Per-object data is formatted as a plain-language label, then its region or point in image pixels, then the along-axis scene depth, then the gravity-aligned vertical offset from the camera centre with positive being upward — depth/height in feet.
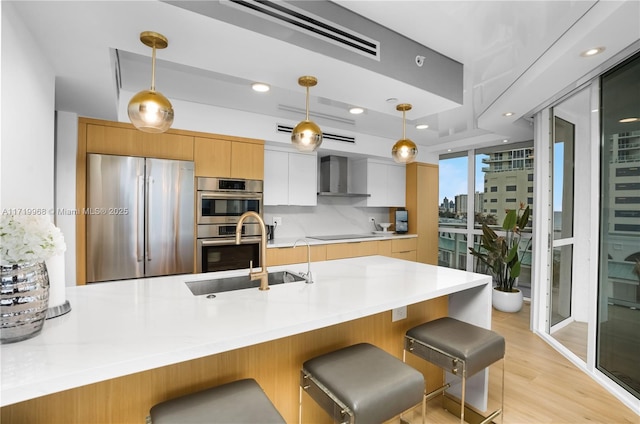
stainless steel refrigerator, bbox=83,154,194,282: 9.23 -0.26
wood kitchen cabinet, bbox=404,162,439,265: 17.66 +0.19
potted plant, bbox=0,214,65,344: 3.14 -0.66
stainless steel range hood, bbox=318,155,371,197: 16.17 +1.76
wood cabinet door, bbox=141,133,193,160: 10.27 +2.06
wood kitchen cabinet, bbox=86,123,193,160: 9.55 +2.07
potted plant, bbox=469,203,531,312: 13.35 -2.06
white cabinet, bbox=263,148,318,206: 13.61 +1.38
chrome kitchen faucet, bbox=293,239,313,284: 6.22 -1.33
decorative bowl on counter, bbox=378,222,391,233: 17.61 -0.87
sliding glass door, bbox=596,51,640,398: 7.20 -0.36
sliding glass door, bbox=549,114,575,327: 10.57 -0.21
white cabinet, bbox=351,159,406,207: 16.79 +1.56
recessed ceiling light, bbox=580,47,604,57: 6.65 +3.36
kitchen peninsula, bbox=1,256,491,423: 3.14 -1.46
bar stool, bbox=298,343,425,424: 4.09 -2.36
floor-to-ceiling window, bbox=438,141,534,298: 15.17 +0.82
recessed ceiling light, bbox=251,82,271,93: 8.78 +3.38
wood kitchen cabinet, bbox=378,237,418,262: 16.06 -1.94
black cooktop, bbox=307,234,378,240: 15.47 -1.34
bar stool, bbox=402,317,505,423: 5.49 -2.42
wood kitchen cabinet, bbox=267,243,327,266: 12.58 -1.83
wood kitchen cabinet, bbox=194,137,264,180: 11.23 +1.88
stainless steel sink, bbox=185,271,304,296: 6.19 -1.49
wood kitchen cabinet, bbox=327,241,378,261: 14.15 -1.81
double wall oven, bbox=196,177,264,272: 11.10 -0.52
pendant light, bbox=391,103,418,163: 8.18 +1.53
